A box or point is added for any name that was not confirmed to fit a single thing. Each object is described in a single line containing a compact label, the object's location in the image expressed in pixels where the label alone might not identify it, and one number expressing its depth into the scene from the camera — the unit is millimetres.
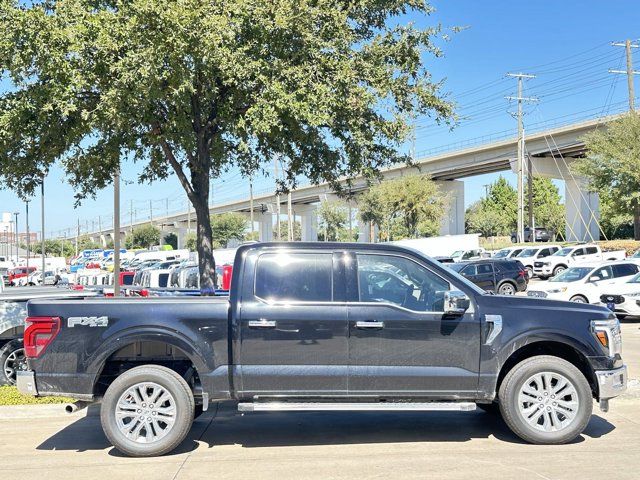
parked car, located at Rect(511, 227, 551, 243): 70250
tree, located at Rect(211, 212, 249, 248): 111125
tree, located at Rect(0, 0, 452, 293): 9617
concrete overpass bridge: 63812
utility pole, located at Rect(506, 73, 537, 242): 56519
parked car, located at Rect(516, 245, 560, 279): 38312
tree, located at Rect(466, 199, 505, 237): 102500
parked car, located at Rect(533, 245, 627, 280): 36781
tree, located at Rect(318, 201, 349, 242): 93375
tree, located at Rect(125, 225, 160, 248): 137500
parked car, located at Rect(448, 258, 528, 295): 29109
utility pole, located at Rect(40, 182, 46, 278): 41453
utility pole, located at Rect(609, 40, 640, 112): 47750
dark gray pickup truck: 6648
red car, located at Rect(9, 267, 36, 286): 55703
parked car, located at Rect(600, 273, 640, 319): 18562
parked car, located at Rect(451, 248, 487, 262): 43094
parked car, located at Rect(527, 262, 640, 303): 21172
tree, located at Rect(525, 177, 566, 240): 93062
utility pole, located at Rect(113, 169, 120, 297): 12688
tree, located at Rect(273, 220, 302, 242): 122369
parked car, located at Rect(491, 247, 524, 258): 41594
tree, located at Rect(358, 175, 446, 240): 67188
